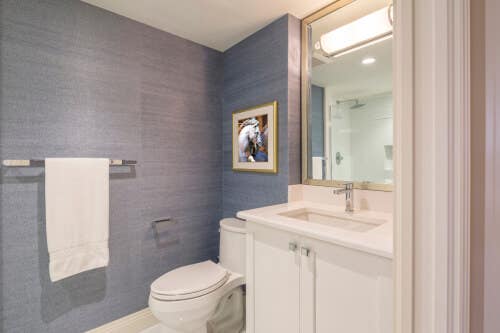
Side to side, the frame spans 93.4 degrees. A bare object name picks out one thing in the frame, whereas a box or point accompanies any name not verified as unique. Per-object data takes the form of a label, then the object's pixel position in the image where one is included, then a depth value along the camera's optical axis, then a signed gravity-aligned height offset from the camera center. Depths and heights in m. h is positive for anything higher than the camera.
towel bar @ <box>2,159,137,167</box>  1.19 +0.01
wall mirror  1.29 +0.42
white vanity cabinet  0.81 -0.50
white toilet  1.28 -0.71
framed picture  1.65 +0.19
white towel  1.29 -0.28
